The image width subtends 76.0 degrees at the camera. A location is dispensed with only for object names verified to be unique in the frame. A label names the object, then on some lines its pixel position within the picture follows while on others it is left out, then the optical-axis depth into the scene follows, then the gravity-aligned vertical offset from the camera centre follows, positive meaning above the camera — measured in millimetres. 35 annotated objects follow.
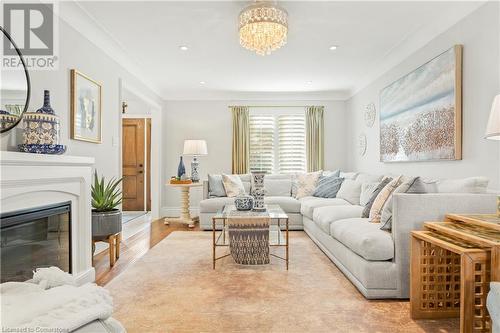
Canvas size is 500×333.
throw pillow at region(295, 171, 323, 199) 5656 -352
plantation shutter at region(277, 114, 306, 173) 6637 +424
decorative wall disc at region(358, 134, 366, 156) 5566 +341
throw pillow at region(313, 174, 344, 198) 5257 -386
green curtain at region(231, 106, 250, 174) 6547 +498
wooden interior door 7398 -1
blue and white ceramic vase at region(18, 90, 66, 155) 2311 +230
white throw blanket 854 -424
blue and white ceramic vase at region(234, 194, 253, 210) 3629 -442
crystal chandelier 2777 +1219
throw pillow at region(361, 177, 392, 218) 3237 -330
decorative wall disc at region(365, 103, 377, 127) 5105 +810
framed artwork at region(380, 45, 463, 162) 3004 +571
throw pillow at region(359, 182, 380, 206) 3869 -349
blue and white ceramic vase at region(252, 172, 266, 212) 3666 -319
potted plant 3162 -513
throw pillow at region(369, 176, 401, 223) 2956 -330
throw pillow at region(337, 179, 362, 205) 4531 -409
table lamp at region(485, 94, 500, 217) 1995 +267
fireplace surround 1936 -178
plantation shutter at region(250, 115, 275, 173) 6645 +506
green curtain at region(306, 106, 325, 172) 6555 +503
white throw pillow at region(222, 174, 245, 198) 5539 -396
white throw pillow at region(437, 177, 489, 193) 2447 -168
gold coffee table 3297 -553
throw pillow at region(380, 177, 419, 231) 2631 -371
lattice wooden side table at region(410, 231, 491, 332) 2152 -788
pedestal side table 5696 -810
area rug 2062 -1049
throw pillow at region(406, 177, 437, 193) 2619 -190
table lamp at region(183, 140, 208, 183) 6012 +248
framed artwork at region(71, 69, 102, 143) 3182 +589
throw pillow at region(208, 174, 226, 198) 5598 -435
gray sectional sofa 2363 -609
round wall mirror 2223 +563
